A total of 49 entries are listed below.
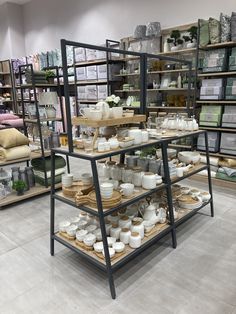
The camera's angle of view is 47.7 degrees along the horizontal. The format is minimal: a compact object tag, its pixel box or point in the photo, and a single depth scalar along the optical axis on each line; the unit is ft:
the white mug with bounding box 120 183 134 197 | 6.92
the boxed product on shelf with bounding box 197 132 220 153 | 13.05
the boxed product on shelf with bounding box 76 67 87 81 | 19.20
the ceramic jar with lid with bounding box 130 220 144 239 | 6.97
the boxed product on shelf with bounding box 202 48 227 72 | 12.24
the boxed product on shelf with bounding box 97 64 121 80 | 17.49
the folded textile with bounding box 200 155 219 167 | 13.01
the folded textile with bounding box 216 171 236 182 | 12.44
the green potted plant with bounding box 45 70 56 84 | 12.06
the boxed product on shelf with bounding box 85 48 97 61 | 18.30
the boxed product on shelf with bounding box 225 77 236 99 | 12.15
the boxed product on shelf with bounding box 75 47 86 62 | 18.99
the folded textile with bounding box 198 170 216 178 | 13.10
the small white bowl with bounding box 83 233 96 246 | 6.69
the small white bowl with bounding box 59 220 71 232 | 7.47
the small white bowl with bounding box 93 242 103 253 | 6.48
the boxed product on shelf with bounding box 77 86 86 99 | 19.66
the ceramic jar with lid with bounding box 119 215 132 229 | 7.11
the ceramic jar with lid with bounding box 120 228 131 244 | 6.76
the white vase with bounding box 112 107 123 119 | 6.91
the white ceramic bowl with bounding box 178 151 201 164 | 9.65
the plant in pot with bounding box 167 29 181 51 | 13.99
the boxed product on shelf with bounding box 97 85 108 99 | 18.15
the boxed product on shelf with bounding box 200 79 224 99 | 12.55
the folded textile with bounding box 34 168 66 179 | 12.21
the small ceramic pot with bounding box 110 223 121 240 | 6.86
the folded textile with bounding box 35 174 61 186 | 12.30
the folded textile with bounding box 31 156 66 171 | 12.04
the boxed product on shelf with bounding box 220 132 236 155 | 12.55
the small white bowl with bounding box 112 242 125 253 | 6.46
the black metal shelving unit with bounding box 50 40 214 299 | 5.84
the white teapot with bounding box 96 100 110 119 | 6.59
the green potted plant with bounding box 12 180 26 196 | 11.20
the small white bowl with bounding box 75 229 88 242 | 6.92
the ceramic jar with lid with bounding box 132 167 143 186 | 7.45
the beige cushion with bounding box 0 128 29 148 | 11.04
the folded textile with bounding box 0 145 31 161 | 11.05
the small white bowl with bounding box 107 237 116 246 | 6.64
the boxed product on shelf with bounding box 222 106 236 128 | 12.35
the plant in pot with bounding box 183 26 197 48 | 13.19
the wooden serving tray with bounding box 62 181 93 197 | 6.84
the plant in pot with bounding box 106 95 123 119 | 6.91
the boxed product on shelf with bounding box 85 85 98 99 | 18.84
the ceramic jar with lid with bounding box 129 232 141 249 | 6.66
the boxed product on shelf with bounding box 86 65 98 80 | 18.38
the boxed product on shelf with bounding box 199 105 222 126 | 12.79
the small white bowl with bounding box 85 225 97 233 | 7.20
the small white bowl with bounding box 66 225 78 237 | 7.21
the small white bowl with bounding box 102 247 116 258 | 6.28
